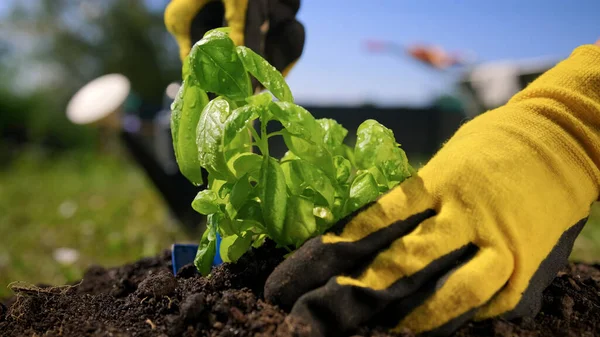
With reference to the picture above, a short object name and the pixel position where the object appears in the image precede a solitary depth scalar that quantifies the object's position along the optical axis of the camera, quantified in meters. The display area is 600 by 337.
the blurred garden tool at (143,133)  3.62
